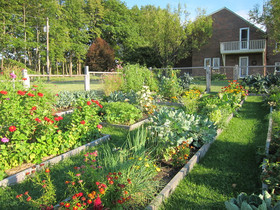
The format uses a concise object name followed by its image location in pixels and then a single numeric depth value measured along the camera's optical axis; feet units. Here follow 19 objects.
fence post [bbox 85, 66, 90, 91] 29.48
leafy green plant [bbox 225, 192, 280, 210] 5.82
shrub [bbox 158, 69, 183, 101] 30.58
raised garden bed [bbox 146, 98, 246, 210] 7.67
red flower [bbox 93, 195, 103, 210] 5.79
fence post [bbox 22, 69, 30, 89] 20.66
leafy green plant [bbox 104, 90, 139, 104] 23.45
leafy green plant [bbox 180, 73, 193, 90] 36.62
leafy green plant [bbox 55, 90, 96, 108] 24.04
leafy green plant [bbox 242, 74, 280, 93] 34.06
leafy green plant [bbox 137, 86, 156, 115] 21.53
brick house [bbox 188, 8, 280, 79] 74.23
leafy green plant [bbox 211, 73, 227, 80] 73.21
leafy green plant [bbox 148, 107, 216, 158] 11.02
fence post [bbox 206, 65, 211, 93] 40.72
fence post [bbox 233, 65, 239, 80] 40.00
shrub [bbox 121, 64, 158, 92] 29.81
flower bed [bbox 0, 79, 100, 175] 10.36
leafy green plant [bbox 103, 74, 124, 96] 29.94
